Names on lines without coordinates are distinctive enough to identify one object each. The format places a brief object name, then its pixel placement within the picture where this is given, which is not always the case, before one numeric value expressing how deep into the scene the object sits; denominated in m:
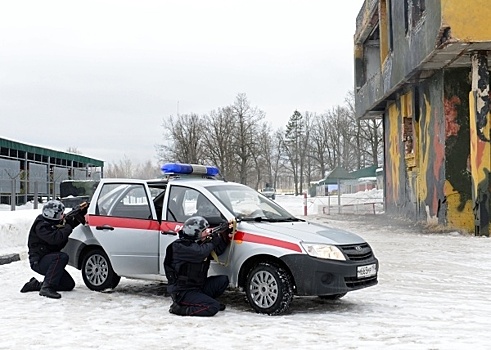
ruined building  17.41
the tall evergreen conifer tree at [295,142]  95.31
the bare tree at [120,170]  93.50
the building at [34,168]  28.86
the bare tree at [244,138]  67.19
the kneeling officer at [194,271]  7.66
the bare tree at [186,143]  64.69
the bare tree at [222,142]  65.75
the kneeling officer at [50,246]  9.23
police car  7.57
